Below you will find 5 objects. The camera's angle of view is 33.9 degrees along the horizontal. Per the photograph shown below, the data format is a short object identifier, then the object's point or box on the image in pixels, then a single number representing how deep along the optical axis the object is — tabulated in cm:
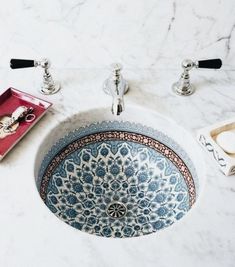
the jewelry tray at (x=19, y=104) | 89
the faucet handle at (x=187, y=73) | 93
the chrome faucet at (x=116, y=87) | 85
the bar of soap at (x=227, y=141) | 83
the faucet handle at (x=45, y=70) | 94
